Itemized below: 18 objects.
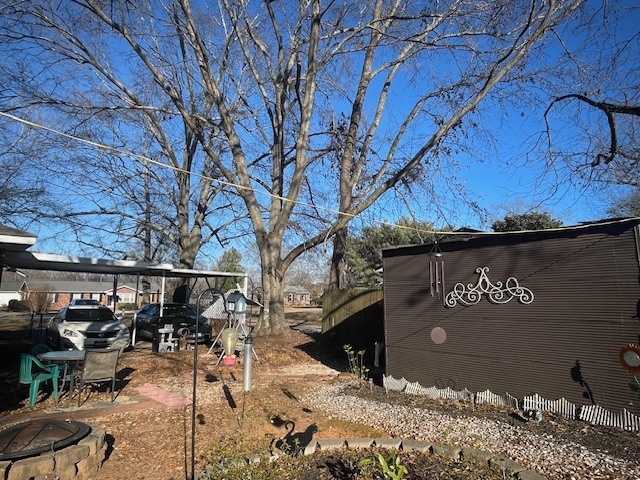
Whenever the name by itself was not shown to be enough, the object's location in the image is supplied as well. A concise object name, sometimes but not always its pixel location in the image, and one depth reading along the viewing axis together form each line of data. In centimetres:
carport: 507
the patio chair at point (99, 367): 657
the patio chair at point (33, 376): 629
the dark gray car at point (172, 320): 1310
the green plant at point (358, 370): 838
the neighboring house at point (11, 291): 5144
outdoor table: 672
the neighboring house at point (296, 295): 7319
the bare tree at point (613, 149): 795
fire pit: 332
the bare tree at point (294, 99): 1145
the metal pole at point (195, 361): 350
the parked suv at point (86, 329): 1120
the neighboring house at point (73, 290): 5446
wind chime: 749
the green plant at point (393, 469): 300
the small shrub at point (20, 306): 3956
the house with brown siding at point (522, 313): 559
